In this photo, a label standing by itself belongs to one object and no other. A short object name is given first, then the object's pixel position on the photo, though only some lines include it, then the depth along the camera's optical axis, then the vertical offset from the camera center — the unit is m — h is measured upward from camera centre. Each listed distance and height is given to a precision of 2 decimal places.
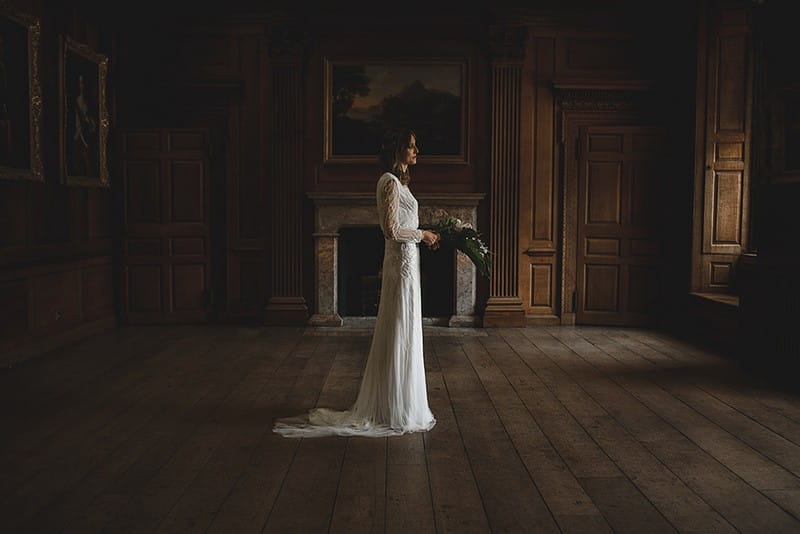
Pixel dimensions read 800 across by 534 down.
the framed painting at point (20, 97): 6.00 +0.94
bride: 4.32 -0.65
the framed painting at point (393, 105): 8.47 +1.21
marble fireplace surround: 8.44 -0.10
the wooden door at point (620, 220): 8.41 -0.03
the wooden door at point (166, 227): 8.34 -0.14
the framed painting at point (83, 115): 7.09 +0.96
